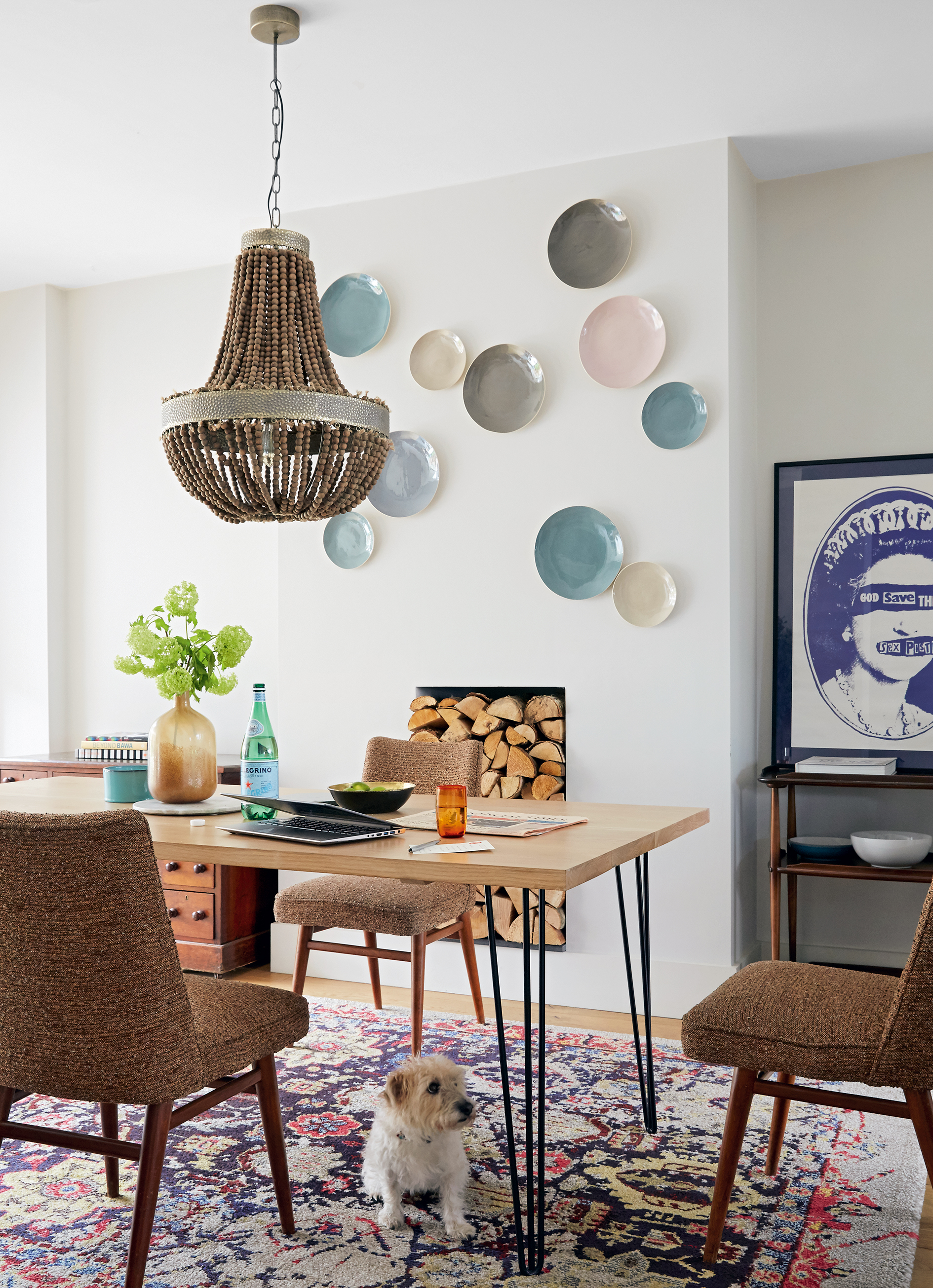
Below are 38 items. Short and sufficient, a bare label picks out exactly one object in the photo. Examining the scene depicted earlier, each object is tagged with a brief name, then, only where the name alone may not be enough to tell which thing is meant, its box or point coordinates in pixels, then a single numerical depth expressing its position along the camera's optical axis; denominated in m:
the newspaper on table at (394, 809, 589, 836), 2.15
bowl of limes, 2.38
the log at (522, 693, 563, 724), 3.60
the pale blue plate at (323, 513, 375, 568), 3.88
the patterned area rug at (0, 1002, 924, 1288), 1.91
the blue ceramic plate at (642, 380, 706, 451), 3.40
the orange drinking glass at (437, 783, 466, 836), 2.10
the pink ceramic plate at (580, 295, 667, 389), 3.45
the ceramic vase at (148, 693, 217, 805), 2.45
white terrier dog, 2.00
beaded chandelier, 2.15
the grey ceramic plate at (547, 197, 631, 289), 3.50
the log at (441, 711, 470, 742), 3.71
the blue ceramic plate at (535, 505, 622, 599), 3.51
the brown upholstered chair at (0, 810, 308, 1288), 1.58
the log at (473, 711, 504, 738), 3.68
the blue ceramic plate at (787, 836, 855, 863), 3.34
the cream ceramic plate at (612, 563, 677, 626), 3.44
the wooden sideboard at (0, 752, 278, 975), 3.81
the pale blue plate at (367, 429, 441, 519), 3.77
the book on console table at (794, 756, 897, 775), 3.29
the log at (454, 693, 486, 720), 3.70
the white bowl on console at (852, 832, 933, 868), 3.21
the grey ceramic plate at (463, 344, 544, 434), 3.62
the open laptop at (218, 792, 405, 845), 2.04
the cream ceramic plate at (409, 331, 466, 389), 3.73
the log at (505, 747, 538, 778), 3.62
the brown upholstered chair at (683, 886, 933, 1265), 1.70
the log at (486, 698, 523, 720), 3.64
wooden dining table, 1.76
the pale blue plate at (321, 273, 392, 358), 3.85
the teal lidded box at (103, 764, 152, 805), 2.57
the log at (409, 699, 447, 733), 3.75
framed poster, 3.54
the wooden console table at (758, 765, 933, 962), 3.19
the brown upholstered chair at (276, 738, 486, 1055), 2.87
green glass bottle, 2.44
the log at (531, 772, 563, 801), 3.59
